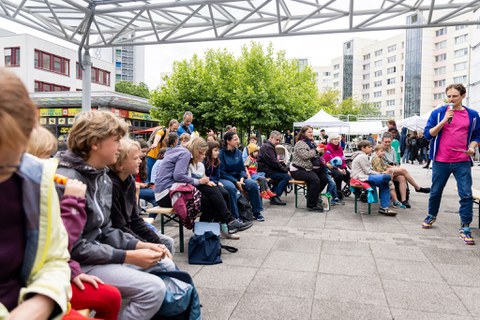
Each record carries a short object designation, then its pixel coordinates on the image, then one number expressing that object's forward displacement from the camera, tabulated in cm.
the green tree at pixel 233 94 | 2692
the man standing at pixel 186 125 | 944
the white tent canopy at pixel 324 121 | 1736
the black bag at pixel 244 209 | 709
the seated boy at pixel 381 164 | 828
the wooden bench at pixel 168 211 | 501
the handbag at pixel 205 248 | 470
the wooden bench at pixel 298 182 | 859
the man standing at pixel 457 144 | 562
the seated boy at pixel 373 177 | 772
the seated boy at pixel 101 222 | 231
